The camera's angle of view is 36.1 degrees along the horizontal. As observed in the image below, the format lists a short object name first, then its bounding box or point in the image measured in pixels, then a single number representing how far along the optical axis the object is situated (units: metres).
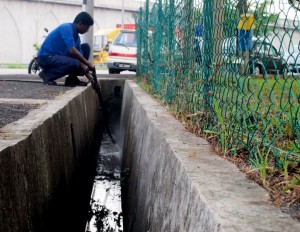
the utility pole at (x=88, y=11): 11.40
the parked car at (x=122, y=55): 15.41
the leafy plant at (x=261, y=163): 1.94
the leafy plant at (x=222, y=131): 2.51
